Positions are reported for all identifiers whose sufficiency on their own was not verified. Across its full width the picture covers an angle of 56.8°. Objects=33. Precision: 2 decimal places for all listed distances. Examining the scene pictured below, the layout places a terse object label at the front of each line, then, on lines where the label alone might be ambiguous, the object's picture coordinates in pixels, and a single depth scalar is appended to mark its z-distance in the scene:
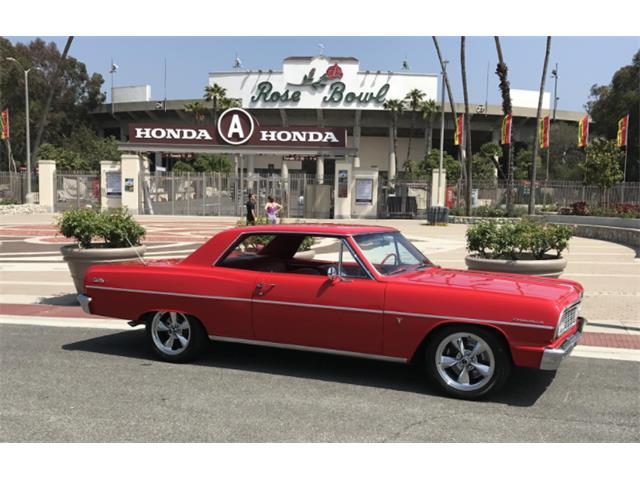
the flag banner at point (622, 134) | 32.32
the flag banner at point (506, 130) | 33.59
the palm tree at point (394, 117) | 65.56
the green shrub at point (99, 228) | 9.40
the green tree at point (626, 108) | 51.12
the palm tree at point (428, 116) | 67.00
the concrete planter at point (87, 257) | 9.18
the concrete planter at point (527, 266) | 8.45
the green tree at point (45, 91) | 59.66
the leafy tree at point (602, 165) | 31.09
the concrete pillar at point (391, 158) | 71.62
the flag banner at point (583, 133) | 36.50
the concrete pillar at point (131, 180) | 36.22
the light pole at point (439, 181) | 35.59
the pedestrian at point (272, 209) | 18.14
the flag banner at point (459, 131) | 43.69
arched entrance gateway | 35.75
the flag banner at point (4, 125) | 40.54
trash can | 30.20
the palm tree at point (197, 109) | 67.15
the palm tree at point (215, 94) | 63.47
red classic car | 4.97
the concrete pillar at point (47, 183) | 37.31
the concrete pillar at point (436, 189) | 35.56
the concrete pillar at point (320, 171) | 36.12
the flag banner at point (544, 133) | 35.19
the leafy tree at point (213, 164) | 66.75
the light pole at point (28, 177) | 37.70
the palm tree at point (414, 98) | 66.06
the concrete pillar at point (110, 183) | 36.66
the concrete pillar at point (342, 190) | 34.66
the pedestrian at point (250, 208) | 18.91
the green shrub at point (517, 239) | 8.84
